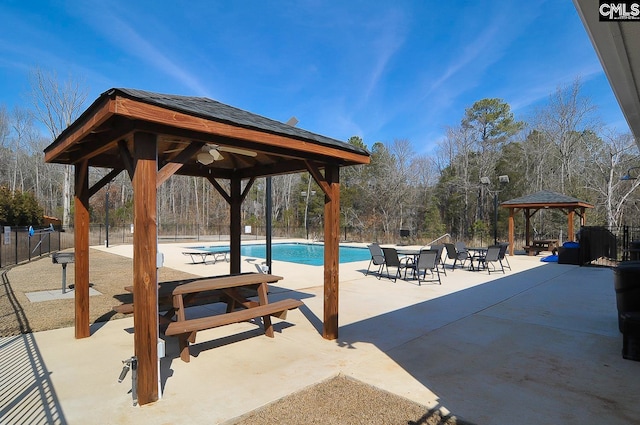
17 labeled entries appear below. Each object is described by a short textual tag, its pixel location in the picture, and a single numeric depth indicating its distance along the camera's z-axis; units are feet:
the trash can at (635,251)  26.20
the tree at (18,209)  55.47
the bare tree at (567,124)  79.92
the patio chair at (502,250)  35.27
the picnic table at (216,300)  12.39
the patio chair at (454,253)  36.01
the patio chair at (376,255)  31.54
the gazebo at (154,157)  9.71
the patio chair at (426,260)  28.50
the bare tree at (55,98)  94.68
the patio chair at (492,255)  34.37
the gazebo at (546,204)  47.52
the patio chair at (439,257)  30.58
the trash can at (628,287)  13.73
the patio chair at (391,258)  29.68
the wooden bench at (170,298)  13.60
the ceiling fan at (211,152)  14.62
